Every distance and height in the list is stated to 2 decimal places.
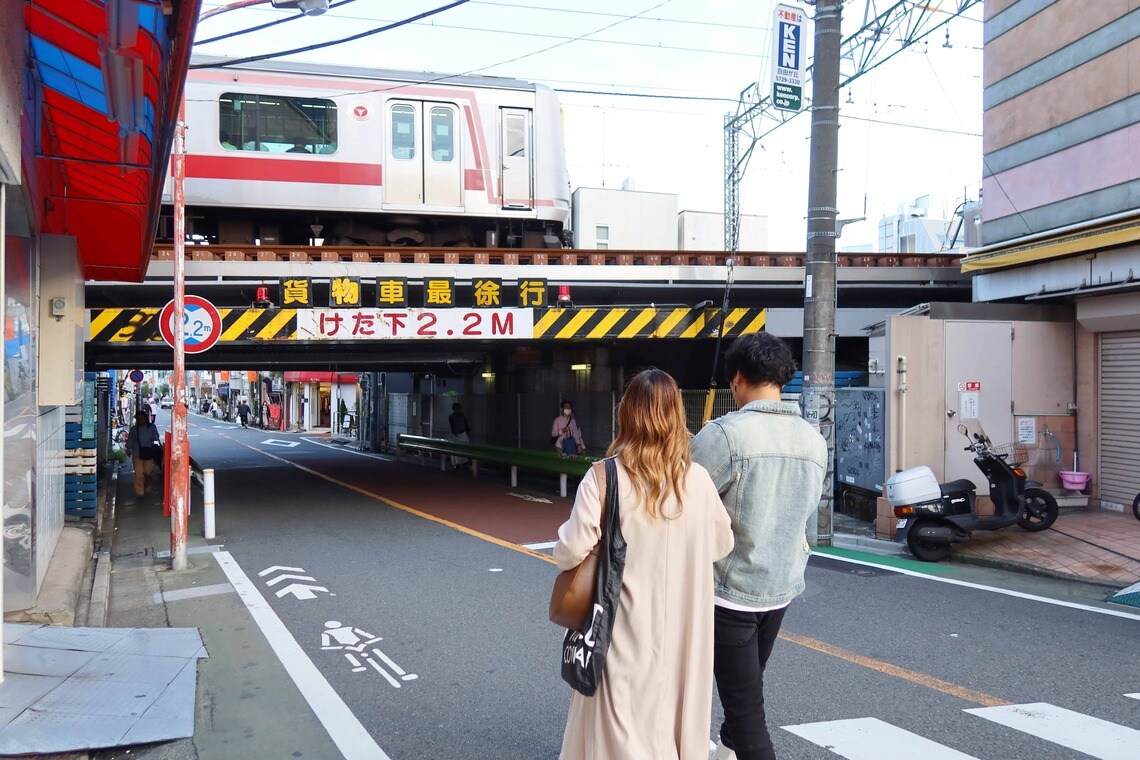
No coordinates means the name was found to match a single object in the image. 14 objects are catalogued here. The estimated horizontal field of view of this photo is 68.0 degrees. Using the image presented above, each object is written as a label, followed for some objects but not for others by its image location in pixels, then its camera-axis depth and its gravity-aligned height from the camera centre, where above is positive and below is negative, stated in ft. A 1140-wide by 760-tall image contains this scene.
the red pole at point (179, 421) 30.63 -1.99
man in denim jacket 10.37 -2.10
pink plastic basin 36.52 -4.70
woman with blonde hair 8.95 -2.38
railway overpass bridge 39.45 +3.83
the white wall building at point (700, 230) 135.13 +22.51
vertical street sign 33.99 +12.64
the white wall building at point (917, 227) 113.91 +20.40
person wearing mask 52.75 -4.20
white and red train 46.78 +12.02
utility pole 33.71 +5.33
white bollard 36.91 -6.17
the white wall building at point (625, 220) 126.00 +22.97
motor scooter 31.04 -5.06
